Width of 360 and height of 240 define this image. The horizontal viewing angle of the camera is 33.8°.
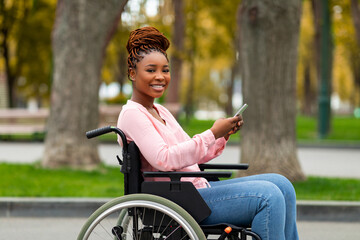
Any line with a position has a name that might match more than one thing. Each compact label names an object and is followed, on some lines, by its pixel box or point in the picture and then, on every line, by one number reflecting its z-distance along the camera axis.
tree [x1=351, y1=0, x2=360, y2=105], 14.28
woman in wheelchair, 2.87
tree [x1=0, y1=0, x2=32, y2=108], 24.47
